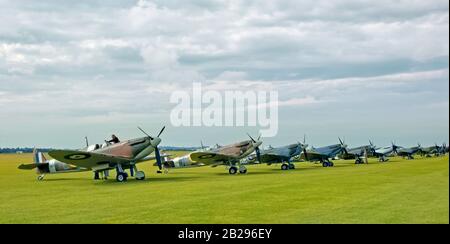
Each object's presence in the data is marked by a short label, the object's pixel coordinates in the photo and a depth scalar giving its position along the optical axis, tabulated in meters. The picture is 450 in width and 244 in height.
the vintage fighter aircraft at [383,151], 58.35
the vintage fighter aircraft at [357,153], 53.89
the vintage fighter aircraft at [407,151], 69.94
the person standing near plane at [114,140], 26.07
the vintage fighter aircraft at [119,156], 24.23
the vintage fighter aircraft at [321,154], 47.84
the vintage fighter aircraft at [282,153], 41.56
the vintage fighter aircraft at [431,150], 81.31
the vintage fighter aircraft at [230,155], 32.56
